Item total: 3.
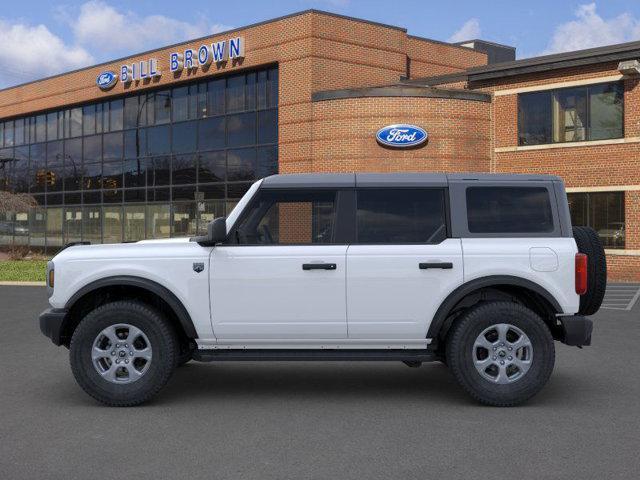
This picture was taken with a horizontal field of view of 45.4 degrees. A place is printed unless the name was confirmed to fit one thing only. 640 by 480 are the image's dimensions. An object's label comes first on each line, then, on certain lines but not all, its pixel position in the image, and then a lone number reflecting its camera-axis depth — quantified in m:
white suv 6.50
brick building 23.05
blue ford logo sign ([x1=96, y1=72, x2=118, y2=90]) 33.41
